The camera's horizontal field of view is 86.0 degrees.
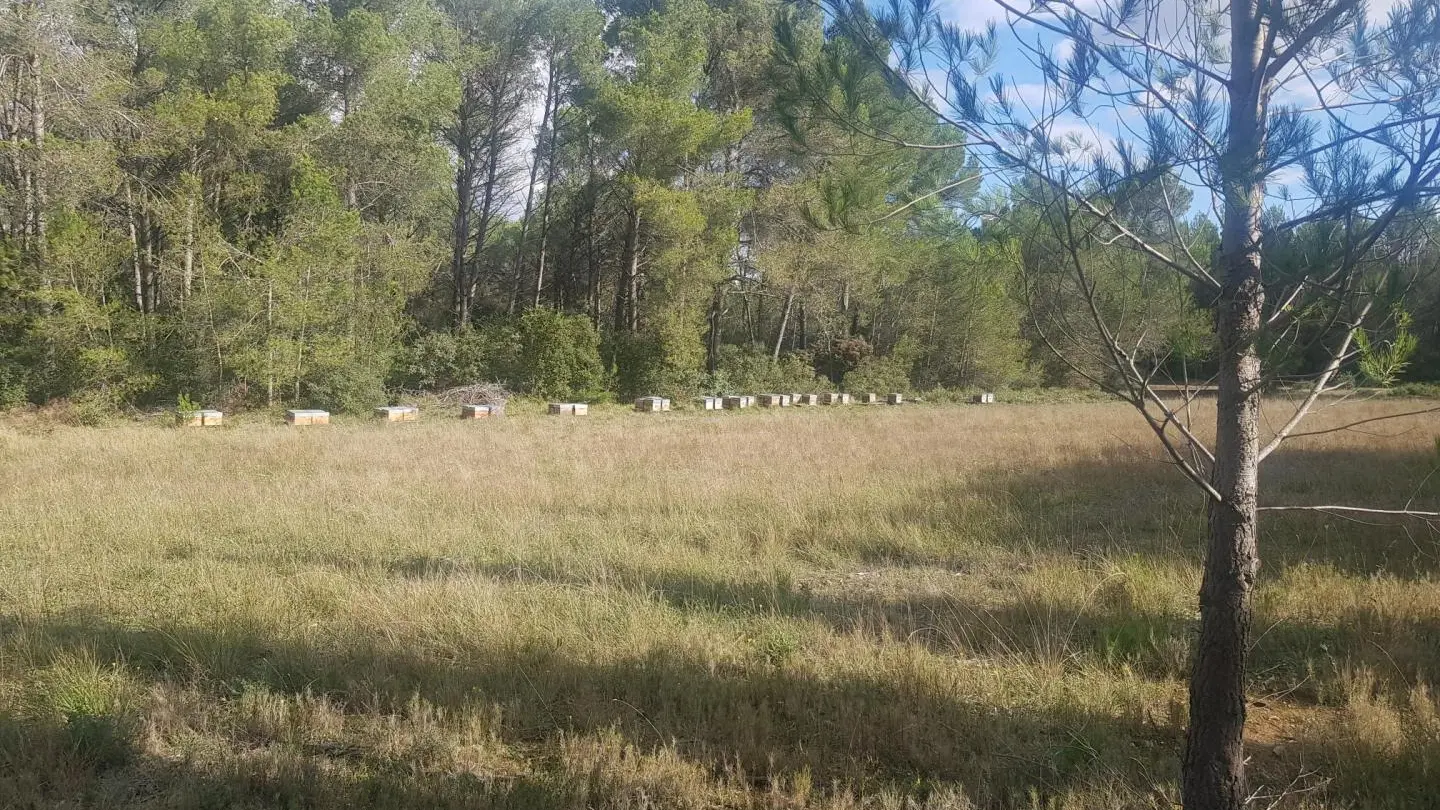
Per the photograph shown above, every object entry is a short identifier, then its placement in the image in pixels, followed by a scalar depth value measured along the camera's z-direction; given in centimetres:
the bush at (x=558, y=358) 2397
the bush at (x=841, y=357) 3319
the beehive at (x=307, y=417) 1614
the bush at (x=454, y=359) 2344
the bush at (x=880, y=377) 3169
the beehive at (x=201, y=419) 1550
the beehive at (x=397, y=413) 1770
